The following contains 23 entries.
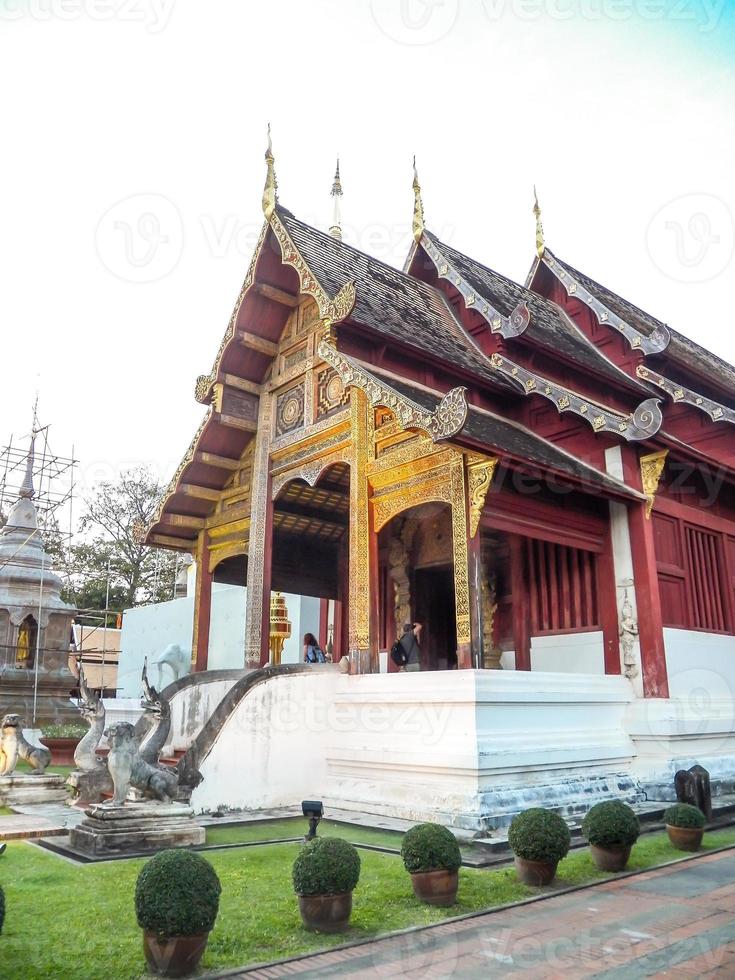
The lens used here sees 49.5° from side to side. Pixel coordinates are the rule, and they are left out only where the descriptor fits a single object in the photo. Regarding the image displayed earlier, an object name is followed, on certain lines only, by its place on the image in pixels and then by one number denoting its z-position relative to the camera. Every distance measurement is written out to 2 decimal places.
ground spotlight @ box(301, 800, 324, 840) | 5.75
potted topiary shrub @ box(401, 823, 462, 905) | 4.67
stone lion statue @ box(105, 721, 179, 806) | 6.31
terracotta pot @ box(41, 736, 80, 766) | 12.53
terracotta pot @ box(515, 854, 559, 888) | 5.16
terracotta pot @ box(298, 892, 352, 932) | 4.14
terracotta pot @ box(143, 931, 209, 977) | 3.50
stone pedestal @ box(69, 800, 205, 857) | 6.00
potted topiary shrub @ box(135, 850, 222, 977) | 3.50
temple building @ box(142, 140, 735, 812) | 8.60
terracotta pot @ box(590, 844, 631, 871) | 5.60
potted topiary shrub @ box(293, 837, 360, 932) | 4.15
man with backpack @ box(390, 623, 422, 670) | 9.52
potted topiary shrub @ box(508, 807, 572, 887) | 5.16
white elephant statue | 18.44
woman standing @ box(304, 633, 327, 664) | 12.10
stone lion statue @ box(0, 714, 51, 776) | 9.64
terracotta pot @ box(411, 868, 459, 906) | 4.66
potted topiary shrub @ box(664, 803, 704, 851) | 6.36
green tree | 30.45
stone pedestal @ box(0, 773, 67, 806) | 8.91
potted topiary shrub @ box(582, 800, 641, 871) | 5.60
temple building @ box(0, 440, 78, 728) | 15.66
